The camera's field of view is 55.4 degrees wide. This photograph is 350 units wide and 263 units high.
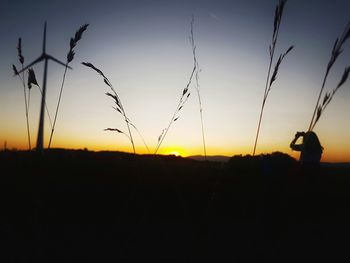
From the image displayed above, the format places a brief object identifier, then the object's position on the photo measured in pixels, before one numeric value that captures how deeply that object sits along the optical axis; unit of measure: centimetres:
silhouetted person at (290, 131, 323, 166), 561
